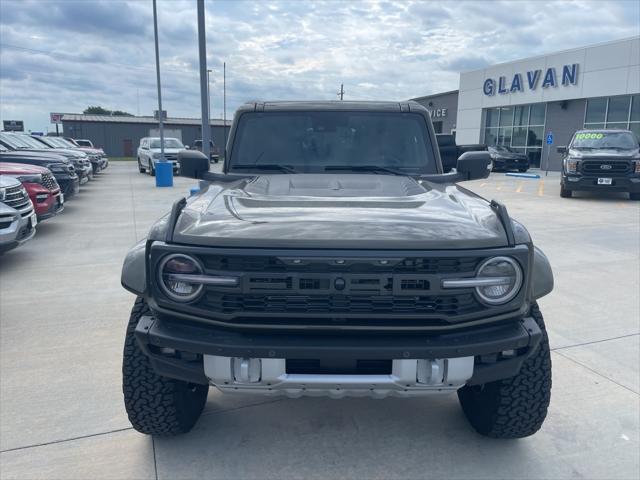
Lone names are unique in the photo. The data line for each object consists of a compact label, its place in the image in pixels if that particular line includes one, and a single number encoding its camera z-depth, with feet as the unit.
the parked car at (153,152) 70.07
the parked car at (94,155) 64.03
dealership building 74.54
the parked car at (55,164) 34.68
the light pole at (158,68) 61.96
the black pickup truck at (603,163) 41.04
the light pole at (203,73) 37.35
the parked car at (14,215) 19.42
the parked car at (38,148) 41.09
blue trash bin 57.82
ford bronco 6.70
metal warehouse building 173.99
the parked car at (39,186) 25.96
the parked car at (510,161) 80.28
